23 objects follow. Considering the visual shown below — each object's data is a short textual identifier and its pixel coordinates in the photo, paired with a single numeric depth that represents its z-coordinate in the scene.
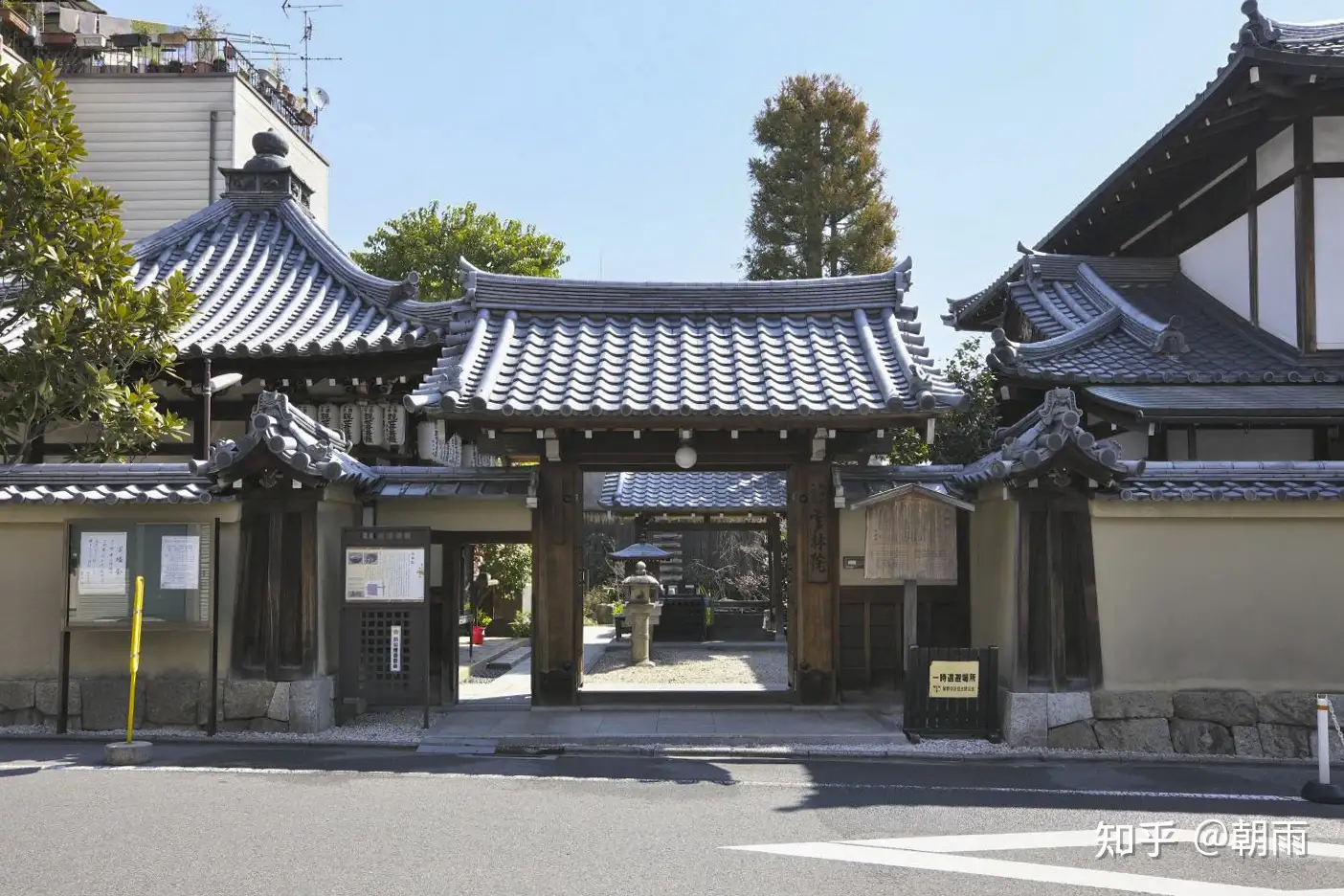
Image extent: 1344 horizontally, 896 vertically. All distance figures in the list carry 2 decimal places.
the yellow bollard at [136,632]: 9.91
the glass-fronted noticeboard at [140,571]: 10.97
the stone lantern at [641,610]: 18.95
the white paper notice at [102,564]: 10.97
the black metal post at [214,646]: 10.88
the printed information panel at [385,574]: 11.36
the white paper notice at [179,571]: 11.00
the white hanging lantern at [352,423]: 15.12
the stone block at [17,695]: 11.33
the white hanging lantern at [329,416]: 15.20
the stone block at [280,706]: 11.05
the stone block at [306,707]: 11.05
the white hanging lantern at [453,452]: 19.00
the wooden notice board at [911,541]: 11.45
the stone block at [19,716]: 11.34
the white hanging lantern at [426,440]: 16.45
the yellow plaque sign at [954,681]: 10.88
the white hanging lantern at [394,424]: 15.30
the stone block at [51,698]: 11.23
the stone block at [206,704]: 11.14
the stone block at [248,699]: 11.09
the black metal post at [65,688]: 10.97
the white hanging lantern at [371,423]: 15.20
